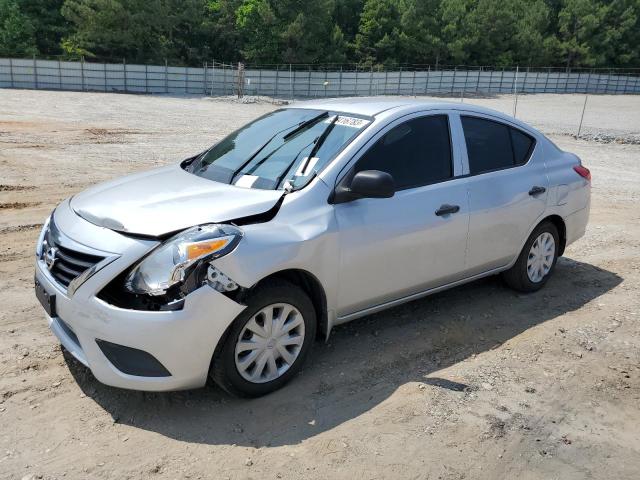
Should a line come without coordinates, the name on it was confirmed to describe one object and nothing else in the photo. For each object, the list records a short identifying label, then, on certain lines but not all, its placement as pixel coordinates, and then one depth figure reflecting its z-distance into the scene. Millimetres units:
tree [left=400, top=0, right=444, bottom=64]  64938
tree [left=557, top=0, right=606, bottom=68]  73062
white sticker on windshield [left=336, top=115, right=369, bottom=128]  4117
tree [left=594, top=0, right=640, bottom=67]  75875
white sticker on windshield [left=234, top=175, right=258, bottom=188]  3887
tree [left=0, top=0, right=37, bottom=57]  47906
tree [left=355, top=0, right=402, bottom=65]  65312
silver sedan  3137
